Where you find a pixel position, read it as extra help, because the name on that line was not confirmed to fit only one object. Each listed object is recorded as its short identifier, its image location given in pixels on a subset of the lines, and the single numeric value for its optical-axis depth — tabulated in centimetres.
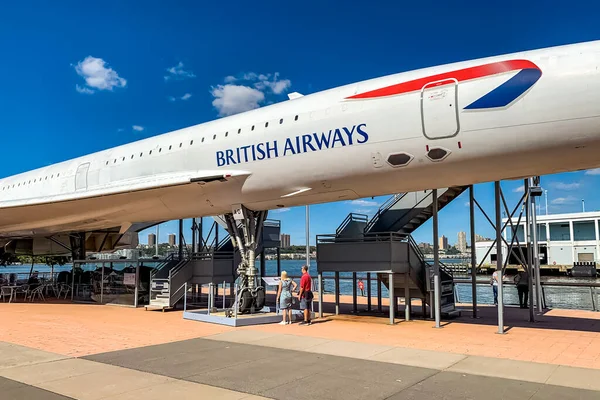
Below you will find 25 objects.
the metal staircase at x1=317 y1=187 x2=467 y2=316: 1252
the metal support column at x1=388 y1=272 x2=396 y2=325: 1195
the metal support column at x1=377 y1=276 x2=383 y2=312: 1486
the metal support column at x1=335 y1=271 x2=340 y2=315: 1415
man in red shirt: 1224
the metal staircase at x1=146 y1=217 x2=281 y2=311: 1598
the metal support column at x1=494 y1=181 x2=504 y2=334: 1061
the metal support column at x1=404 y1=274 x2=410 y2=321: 1295
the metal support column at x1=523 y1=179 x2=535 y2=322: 1241
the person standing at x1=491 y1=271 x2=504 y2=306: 1171
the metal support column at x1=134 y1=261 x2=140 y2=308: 1730
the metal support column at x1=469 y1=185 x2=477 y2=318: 1353
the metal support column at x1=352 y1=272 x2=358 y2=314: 1492
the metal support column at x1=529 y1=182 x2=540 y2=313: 1352
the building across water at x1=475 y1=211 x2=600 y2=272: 6656
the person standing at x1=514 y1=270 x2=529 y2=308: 1611
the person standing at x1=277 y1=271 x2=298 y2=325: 1223
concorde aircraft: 833
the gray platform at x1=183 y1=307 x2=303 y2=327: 1207
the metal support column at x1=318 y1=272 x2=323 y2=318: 1327
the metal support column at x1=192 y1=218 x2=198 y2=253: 2039
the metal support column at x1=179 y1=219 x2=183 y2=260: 1870
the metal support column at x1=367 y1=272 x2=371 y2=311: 1486
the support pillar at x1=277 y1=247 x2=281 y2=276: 2105
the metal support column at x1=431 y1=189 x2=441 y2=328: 1153
